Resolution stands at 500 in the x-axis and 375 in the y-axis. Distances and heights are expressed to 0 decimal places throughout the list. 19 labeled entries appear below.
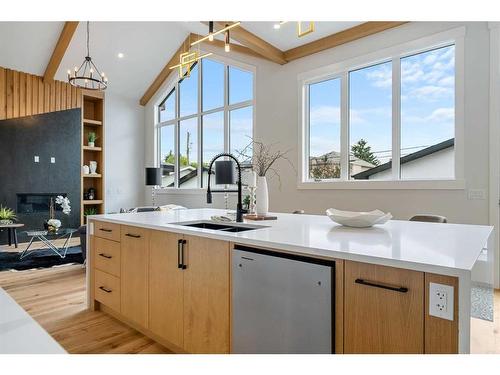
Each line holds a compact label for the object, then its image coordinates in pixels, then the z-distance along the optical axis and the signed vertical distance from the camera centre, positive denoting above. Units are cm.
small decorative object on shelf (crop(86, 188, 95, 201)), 753 -23
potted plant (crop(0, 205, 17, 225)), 550 -57
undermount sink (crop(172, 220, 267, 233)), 215 -29
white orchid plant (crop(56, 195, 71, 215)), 523 -34
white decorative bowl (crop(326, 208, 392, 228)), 181 -20
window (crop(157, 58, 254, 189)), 640 +146
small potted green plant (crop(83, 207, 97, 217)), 733 -62
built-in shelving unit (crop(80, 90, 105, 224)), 753 +97
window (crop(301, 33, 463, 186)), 386 +93
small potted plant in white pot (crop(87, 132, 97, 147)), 751 +111
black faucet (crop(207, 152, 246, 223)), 221 -17
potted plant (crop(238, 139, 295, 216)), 238 +19
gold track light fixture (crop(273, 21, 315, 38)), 200 +102
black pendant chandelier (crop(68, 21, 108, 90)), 648 +239
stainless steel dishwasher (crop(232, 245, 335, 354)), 127 -52
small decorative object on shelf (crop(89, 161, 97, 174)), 755 +43
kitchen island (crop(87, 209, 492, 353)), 105 -42
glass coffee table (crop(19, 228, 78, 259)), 445 -104
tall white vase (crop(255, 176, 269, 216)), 238 -9
